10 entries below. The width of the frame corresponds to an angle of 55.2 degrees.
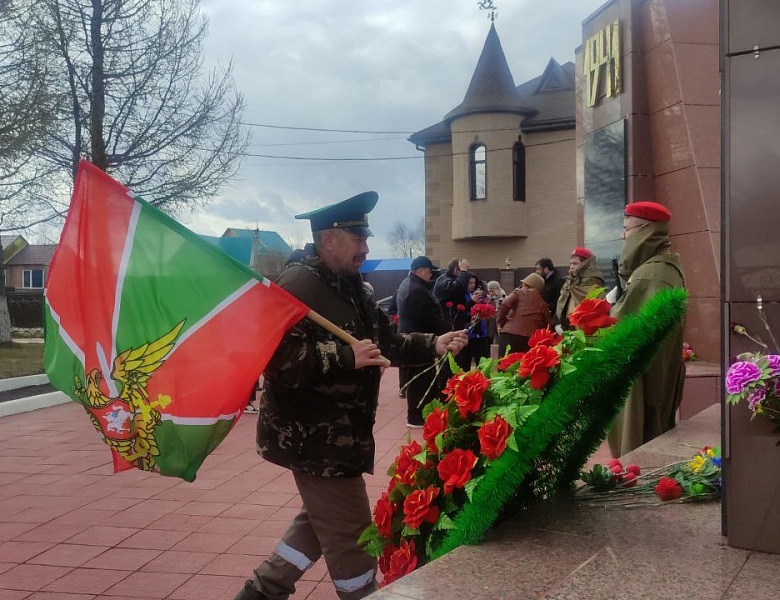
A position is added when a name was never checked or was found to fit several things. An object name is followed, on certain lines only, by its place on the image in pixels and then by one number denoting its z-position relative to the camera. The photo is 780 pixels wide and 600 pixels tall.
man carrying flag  2.74
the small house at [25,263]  64.38
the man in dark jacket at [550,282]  9.80
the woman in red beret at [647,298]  4.32
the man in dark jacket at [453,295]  9.75
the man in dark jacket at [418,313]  7.71
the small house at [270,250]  42.50
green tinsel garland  2.27
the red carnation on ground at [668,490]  2.96
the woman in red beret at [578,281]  7.22
